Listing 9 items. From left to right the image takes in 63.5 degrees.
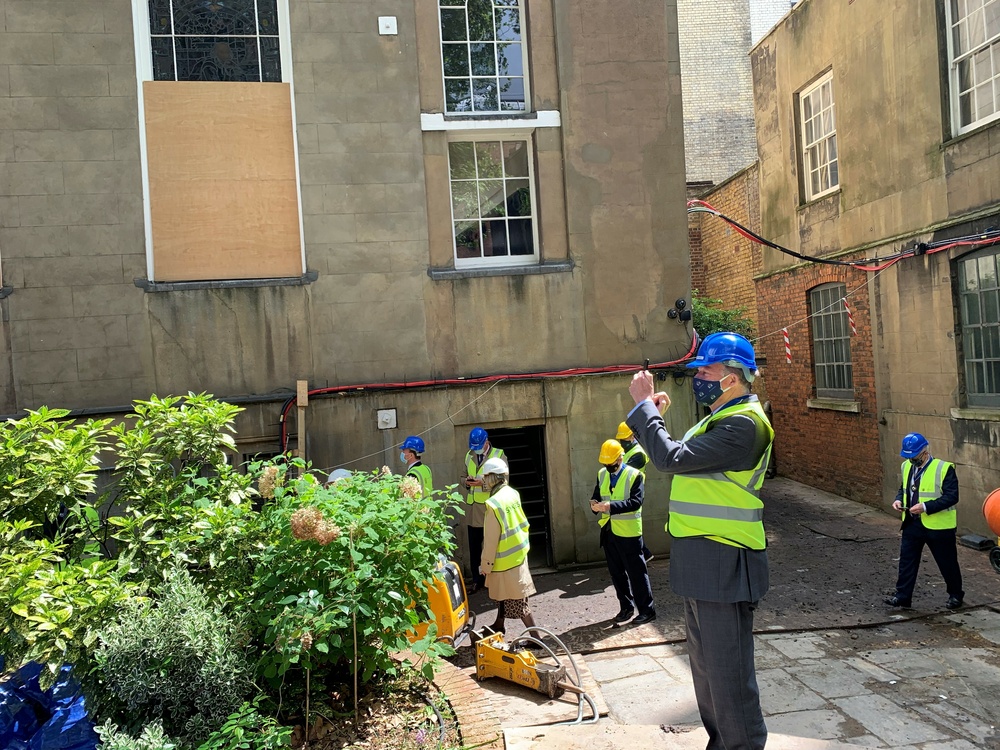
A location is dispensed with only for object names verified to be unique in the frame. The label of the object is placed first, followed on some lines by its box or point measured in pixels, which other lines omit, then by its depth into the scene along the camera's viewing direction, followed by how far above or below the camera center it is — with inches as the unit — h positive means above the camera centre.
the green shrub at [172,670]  162.1 -55.3
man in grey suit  147.9 -31.8
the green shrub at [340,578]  165.8 -41.4
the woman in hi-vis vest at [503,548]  267.1 -57.4
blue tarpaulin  168.2 -66.2
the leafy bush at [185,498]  190.1 -26.3
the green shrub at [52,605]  161.3 -41.0
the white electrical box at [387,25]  373.4 +164.9
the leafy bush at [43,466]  192.1 -14.9
